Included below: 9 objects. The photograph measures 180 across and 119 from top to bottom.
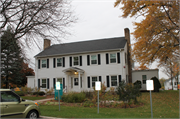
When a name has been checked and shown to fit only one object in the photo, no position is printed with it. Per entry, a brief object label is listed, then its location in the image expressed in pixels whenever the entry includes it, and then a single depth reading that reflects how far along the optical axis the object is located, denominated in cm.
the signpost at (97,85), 965
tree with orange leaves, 1515
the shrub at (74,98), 1486
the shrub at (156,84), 2250
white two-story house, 2228
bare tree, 1236
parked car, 671
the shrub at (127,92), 1171
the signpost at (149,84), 819
